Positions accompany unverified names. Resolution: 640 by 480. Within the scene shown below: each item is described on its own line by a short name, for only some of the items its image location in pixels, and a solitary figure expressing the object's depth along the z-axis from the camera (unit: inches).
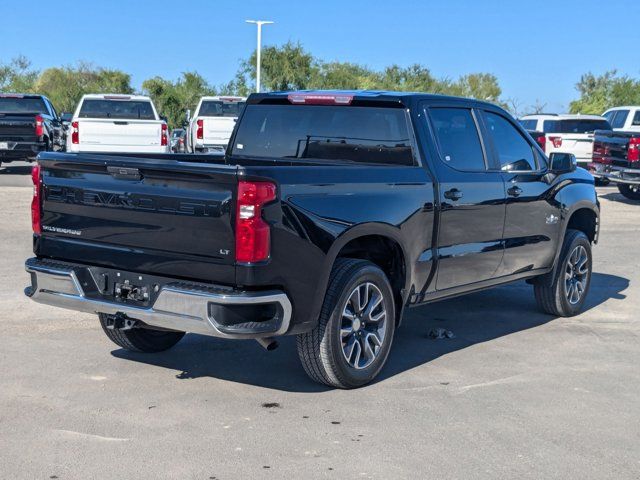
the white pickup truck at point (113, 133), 789.9
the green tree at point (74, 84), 2065.7
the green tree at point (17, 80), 2369.6
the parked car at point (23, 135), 868.6
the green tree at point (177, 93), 2107.5
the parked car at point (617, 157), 746.2
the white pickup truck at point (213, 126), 938.7
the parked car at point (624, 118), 970.6
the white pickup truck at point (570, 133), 977.5
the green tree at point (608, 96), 1844.2
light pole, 1899.6
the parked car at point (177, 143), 1311.4
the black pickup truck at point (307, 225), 204.1
